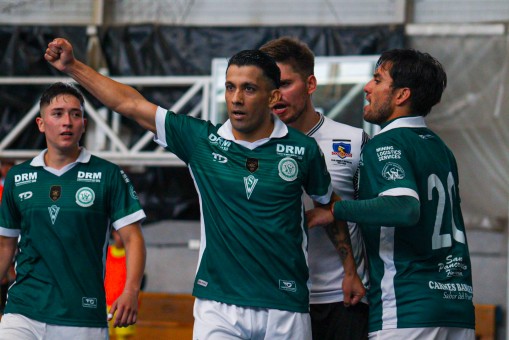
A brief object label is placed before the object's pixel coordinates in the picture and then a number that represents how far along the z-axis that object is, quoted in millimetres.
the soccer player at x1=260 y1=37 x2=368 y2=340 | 9687
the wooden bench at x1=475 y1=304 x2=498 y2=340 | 21547
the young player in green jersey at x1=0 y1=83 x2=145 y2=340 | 10320
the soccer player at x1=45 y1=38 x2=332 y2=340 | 8742
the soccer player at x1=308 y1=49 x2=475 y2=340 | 8680
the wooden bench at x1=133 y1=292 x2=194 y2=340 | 22250
